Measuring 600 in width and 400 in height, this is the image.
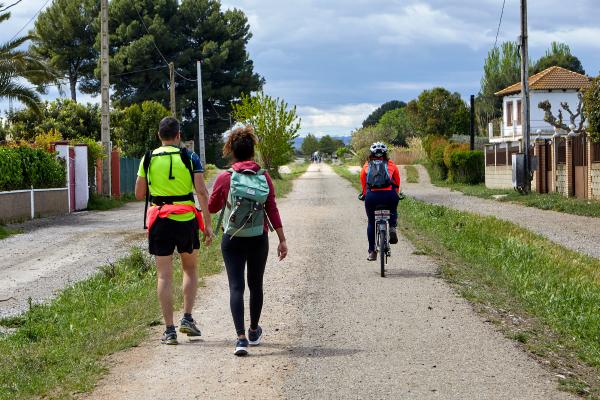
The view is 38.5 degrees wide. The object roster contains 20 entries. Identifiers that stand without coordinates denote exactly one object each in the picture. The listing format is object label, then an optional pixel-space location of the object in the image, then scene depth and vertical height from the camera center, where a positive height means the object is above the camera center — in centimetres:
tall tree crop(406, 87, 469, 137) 7344 +508
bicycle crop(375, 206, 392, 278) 1122 -80
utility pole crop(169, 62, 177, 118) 4191 +435
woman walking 697 -35
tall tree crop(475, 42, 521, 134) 8344 +880
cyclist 1148 -14
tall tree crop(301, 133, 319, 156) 18000 +614
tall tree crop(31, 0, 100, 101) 6706 +1134
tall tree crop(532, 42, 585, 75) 8394 +1038
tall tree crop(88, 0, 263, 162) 6581 +948
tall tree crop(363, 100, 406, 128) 16275 +1195
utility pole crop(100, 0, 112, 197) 3055 +296
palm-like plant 2711 +354
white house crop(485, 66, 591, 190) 5525 +465
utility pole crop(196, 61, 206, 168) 4345 +277
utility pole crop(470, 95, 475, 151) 5088 +237
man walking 720 -23
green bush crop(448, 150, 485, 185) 4447 +30
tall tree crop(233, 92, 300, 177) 6366 +372
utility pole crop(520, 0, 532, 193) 2986 +267
